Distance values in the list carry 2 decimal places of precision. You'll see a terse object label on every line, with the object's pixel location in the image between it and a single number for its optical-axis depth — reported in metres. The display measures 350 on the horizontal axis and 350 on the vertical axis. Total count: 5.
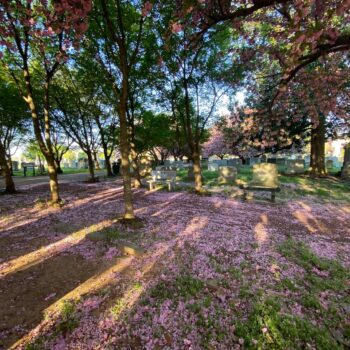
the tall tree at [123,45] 5.84
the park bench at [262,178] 10.52
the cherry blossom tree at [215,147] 47.25
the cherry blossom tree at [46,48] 3.57
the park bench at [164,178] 12.97
